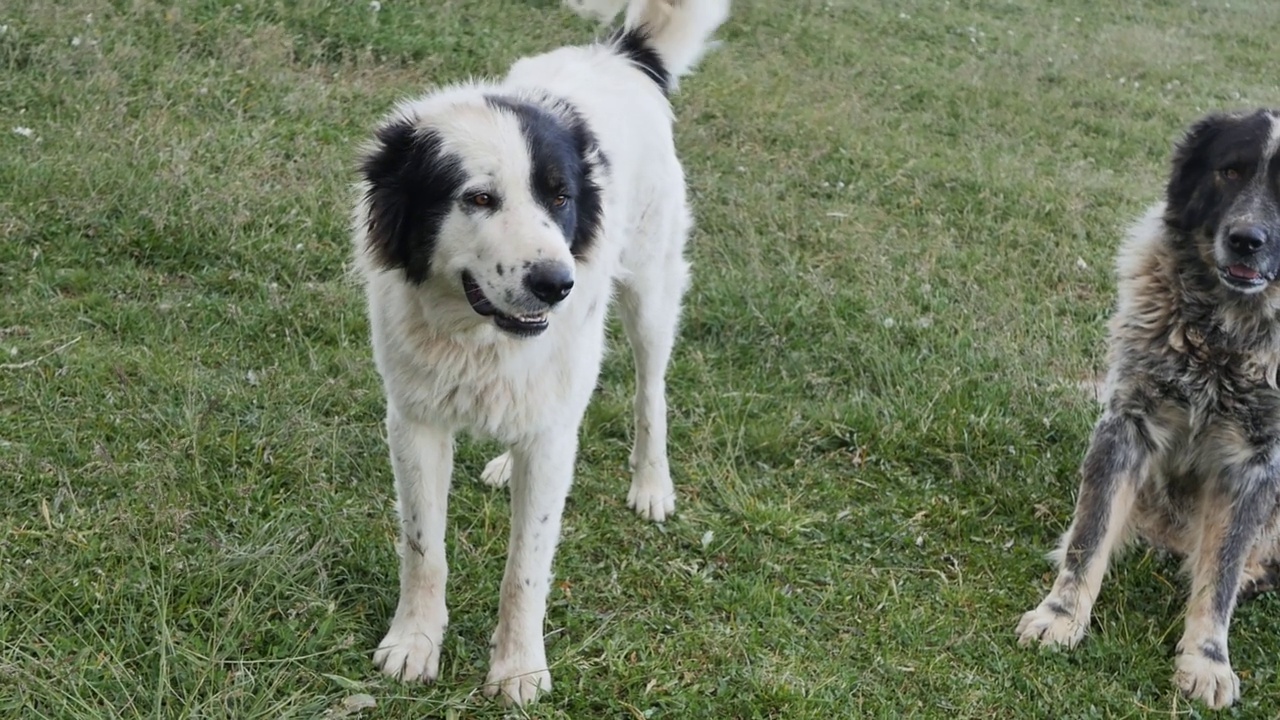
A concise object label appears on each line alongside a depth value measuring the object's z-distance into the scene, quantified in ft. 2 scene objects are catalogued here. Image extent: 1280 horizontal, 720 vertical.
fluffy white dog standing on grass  8.02
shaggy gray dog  10.59
